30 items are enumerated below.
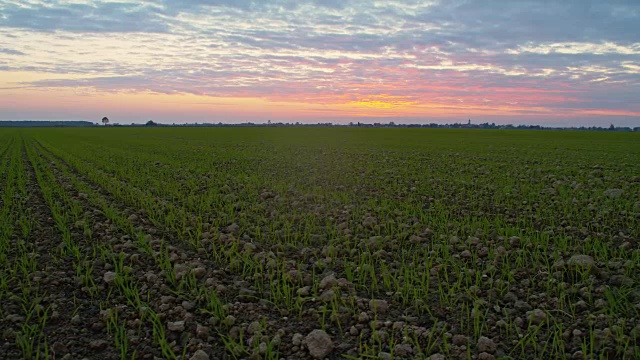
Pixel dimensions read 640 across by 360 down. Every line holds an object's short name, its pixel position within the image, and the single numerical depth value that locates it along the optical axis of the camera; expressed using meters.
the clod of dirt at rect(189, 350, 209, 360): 3.54
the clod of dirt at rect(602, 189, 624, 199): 9.78
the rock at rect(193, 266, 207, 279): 5.30
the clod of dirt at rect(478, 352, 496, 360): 3.50
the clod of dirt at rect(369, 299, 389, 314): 4.41
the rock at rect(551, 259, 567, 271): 5.27
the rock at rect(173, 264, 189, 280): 5.20
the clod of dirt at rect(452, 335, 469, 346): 3.78
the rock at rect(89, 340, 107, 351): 3.79
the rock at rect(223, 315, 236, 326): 4.13
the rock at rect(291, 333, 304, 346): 3.83
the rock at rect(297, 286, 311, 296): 4.76
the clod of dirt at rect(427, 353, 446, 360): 3.48
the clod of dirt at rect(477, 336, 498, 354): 3.65
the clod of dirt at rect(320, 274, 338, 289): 4.90
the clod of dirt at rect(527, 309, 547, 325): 4.10
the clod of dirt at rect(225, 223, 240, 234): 7.28
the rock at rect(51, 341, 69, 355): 3.73
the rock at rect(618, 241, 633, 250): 5.95
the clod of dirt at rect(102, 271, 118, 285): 5.11
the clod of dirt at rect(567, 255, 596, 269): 5.18
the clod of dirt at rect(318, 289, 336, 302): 4.57
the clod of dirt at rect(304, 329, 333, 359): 3.67
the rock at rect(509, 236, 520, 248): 6.27
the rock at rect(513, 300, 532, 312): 4.36
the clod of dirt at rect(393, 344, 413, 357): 3.61
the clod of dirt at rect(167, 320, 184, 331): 4.07
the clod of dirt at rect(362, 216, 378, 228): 7.46
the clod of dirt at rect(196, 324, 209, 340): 3.96
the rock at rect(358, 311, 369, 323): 4.19
